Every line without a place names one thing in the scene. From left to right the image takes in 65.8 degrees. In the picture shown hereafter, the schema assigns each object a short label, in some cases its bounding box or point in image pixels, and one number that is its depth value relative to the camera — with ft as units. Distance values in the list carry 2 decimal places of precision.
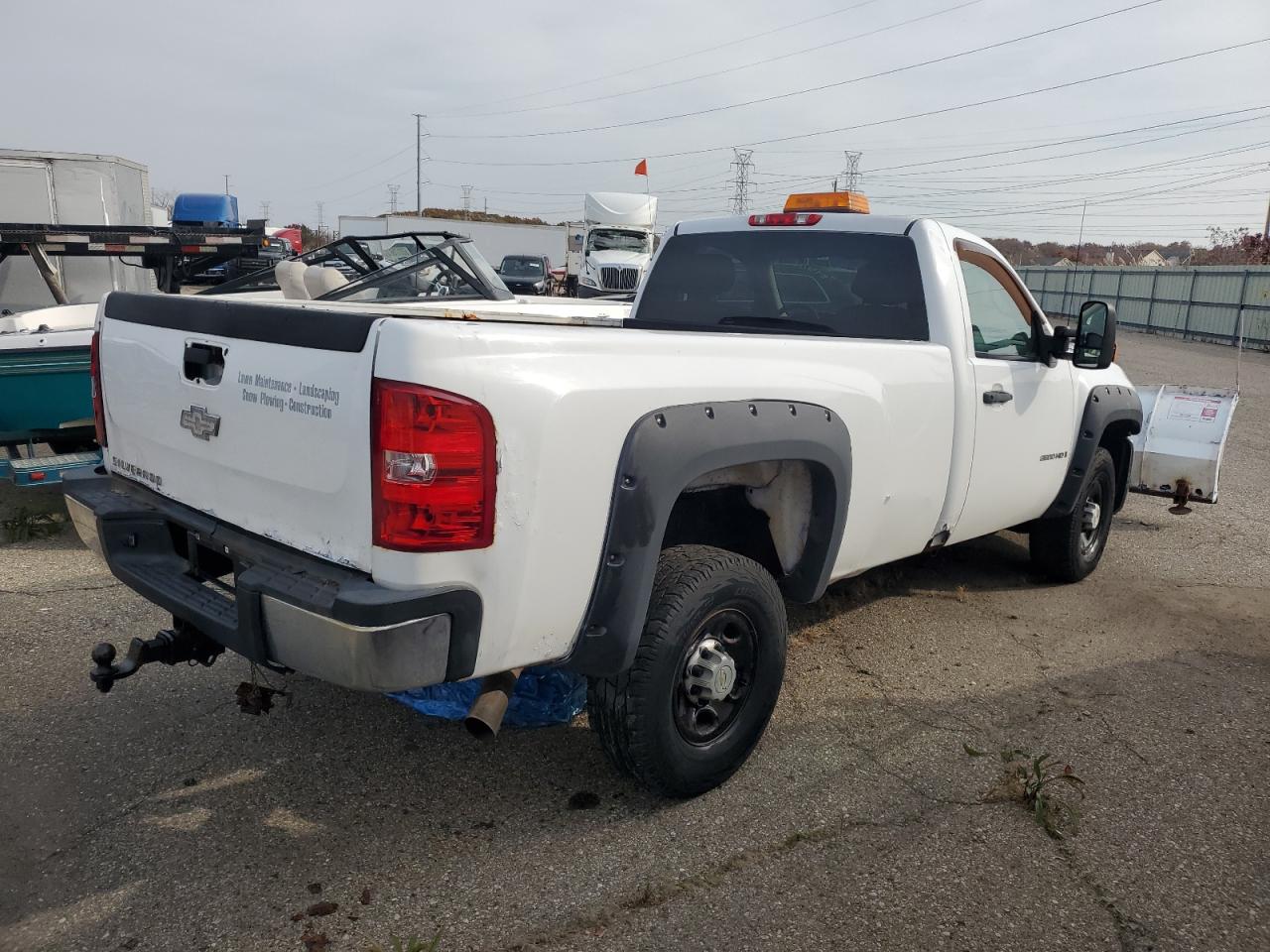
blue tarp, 10.50
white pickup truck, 7.66
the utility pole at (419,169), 262.39
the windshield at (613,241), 87.86
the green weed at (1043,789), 10.39
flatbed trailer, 24.48
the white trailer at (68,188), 51.80
